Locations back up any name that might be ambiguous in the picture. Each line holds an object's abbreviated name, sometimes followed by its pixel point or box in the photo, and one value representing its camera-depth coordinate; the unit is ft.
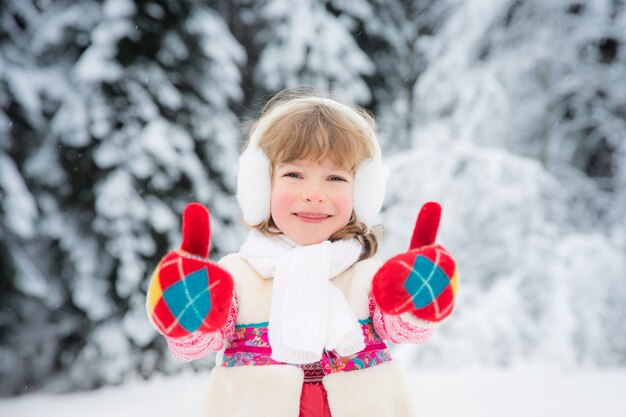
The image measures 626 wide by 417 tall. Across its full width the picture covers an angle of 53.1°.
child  4.91
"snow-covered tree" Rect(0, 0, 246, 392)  15.72
